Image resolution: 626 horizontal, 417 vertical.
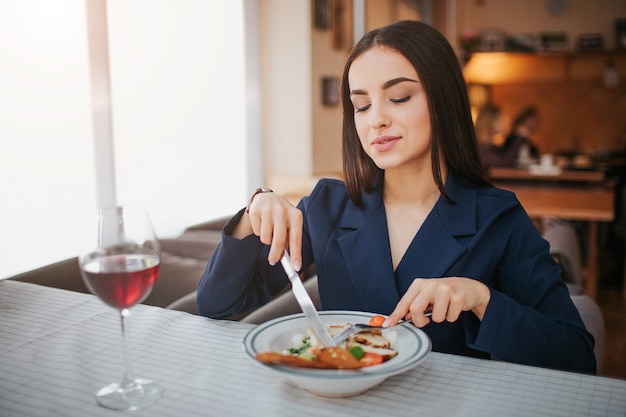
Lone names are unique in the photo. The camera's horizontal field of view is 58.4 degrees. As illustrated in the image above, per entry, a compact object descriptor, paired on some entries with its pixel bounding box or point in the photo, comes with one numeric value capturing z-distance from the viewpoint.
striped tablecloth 0.69
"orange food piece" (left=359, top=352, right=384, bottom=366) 0.73
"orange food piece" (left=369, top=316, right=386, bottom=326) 0.88
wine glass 0.71
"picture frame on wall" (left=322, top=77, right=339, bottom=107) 4.42
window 2.57
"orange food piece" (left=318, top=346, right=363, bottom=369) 0.71
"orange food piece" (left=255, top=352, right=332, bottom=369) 0.71
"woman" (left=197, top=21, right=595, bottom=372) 1.02
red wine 0.71
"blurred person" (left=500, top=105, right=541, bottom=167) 5.50
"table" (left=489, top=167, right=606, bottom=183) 4.20
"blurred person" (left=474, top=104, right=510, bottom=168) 7.17
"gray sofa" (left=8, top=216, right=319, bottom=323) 1.60
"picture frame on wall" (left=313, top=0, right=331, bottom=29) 4.23
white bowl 0.67
